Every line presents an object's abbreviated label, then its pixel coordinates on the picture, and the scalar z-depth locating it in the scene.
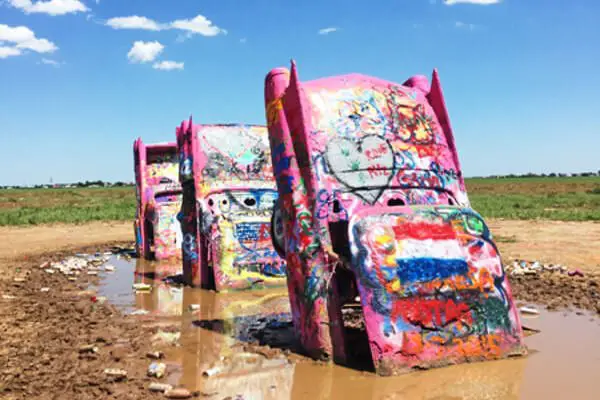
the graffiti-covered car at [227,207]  9.55
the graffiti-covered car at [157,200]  13.36
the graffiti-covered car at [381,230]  4.90
